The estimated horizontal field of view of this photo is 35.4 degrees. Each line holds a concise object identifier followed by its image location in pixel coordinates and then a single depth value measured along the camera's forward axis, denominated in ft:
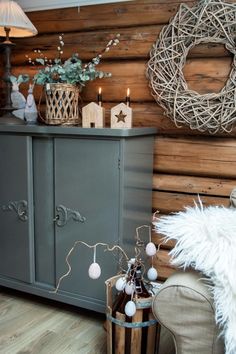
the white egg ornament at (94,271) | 5.04
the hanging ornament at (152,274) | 5.72
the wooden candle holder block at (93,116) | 6.84
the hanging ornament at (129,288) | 5.22
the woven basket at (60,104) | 6.81
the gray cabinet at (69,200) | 6.22
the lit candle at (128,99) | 6.93
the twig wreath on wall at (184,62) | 6.28
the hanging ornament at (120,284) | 5.28
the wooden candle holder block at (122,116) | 6.66
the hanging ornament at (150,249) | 5.42
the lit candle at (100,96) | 7.31
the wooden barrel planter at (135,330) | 5.27
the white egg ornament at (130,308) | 5.00
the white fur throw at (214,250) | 4.02
